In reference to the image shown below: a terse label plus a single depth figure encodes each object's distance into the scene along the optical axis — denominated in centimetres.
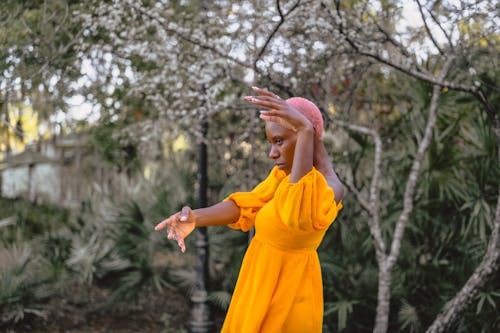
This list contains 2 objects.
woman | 270
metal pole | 669
